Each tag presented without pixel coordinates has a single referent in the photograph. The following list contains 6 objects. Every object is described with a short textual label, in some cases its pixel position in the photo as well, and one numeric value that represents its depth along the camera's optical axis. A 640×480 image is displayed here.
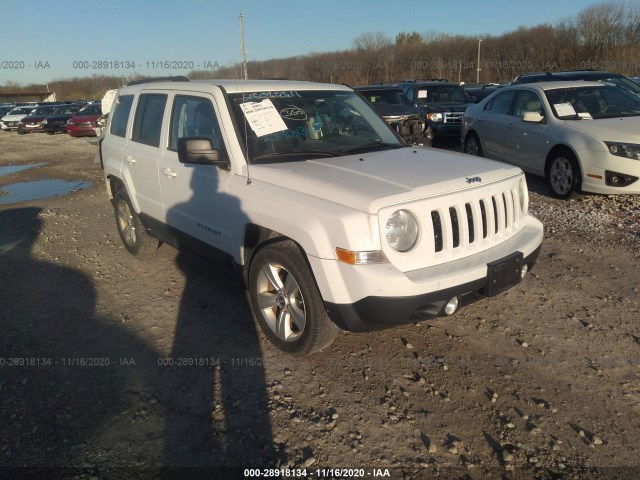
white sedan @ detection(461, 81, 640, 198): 6.55
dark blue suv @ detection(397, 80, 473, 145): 12.97
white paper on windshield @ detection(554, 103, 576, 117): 7.45
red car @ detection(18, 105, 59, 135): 29.09
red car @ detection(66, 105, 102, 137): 23.97
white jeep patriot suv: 2.98
